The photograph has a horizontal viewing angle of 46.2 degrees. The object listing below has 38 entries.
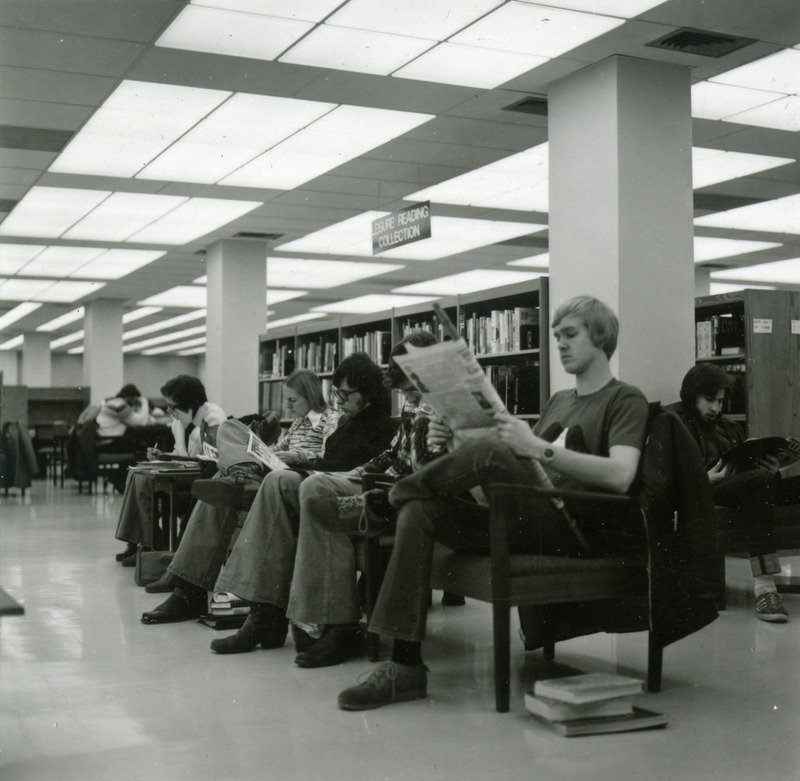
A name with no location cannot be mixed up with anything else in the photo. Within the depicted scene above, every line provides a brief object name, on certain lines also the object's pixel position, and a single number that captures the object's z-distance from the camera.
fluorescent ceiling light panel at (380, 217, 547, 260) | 9.05
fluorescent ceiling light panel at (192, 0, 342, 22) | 4.16
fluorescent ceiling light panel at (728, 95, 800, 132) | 5.57
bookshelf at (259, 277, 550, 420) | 5.19
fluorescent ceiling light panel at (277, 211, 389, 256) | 8.89
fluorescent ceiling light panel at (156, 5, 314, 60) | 4.31
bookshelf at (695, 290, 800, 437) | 5.11
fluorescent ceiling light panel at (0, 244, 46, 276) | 9.80
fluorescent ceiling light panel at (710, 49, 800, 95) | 4.87
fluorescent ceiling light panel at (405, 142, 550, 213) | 6.81
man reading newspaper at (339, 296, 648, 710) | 2.48
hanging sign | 6.13
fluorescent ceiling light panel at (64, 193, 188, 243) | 7.85
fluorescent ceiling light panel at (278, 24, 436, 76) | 4.56
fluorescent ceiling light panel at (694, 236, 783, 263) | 9.86
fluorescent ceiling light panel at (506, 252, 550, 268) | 10.85
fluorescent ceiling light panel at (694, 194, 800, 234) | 8.21
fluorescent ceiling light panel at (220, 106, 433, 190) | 5.82
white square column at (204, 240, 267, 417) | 9.82
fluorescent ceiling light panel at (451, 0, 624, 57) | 4.29
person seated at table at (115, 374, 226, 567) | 4.95
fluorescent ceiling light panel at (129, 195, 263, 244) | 8.07
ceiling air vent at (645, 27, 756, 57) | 4.54
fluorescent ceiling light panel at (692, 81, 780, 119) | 5.30
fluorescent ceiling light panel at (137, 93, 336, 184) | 5.56
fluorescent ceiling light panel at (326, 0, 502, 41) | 4.20
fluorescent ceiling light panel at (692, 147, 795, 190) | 6.62
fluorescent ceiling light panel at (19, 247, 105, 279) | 10.15
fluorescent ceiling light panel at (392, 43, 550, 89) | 4.78
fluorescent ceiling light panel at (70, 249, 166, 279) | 10.34
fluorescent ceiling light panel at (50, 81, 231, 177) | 5.32
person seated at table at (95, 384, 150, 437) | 9.92
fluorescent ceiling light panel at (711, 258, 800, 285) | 11.36
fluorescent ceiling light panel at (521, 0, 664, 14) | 4.17
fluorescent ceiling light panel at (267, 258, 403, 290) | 11.24
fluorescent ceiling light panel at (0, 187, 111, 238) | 7.66
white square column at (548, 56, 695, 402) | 4.80
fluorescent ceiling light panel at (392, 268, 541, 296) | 12.17
